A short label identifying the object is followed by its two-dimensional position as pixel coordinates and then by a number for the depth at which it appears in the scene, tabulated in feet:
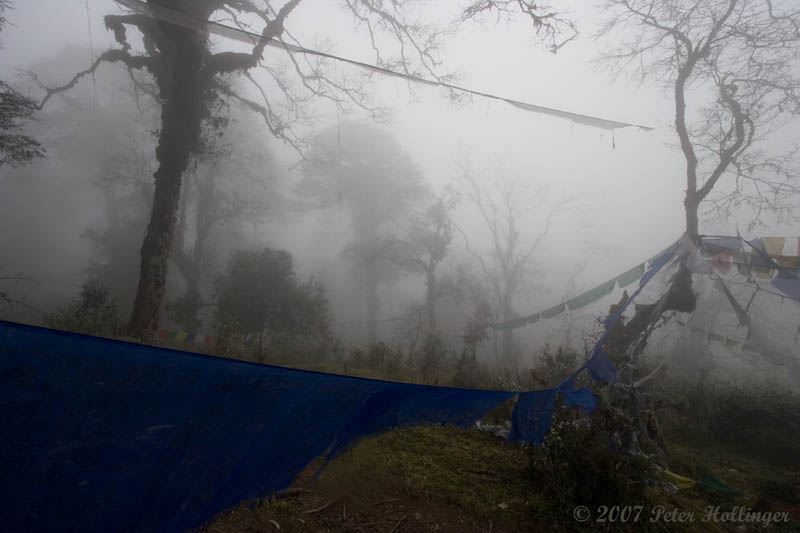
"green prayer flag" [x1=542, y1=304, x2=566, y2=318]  25.68
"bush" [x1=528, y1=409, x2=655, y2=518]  11.15
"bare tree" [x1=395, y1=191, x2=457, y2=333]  61.77
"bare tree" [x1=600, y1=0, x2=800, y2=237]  28.25
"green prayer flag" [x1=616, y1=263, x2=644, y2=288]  21.65
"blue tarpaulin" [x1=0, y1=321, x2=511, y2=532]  5.39
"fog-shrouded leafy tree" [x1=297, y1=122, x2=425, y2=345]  72.59
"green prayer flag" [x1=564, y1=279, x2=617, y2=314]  22.99
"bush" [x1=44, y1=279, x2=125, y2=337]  29.09
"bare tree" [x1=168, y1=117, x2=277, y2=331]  55.62
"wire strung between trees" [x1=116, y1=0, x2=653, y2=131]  14.14
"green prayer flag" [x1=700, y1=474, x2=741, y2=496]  16.07
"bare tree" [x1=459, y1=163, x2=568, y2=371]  67.51
